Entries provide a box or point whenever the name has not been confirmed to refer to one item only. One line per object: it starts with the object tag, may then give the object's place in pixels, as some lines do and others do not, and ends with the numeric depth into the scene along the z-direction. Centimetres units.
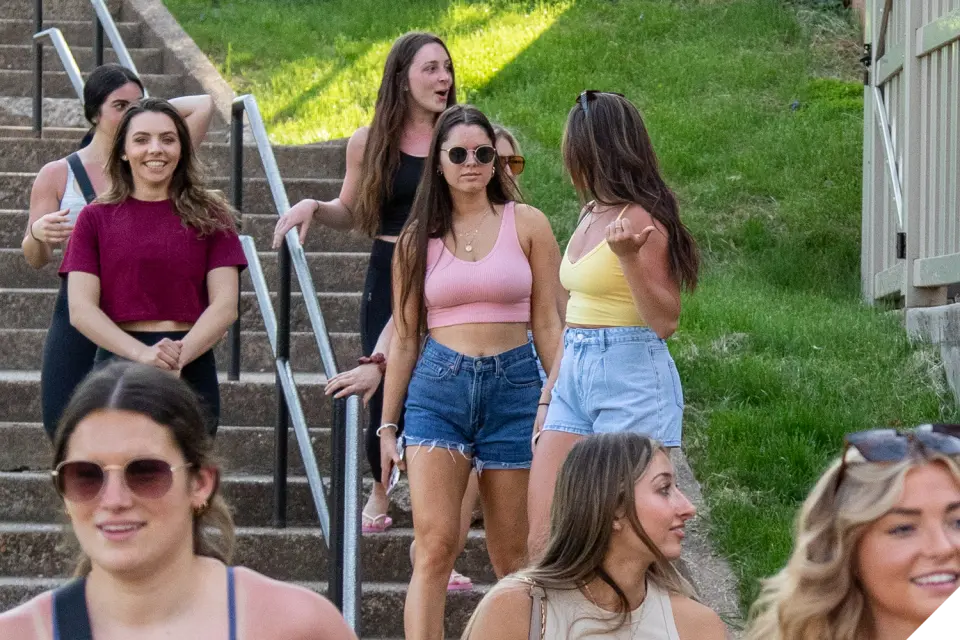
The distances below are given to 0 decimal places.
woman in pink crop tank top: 810
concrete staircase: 1018
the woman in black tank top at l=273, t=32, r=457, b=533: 968
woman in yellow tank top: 766
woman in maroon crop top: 886
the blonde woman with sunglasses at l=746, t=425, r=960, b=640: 415
